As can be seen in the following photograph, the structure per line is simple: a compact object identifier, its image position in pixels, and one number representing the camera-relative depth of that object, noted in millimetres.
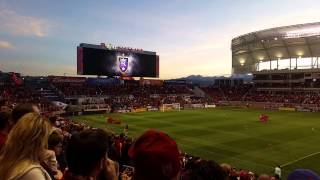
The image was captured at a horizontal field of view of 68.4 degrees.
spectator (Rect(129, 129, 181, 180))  1807
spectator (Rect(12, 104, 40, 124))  3578
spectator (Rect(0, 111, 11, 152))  3900
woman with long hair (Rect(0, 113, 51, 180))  2056
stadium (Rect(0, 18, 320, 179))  15227
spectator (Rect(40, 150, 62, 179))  3614
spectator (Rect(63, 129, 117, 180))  2226
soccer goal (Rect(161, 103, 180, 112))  46025
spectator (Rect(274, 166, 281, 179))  11972
